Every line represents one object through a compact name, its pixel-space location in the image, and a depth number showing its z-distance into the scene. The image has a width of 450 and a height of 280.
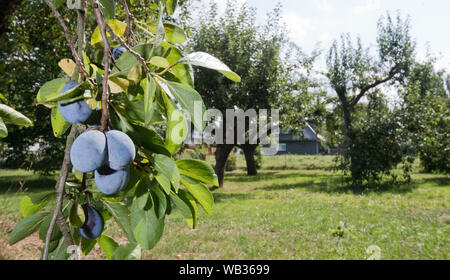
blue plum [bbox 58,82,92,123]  0.50
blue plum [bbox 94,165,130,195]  0.50
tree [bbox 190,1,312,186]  9.90
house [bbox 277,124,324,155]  34.46
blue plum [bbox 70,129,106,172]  0.45
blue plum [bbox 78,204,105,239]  0.59
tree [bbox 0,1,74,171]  5.72
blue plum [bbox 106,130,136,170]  0.46
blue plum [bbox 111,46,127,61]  0.66
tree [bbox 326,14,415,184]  14.13
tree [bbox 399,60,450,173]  10.90
